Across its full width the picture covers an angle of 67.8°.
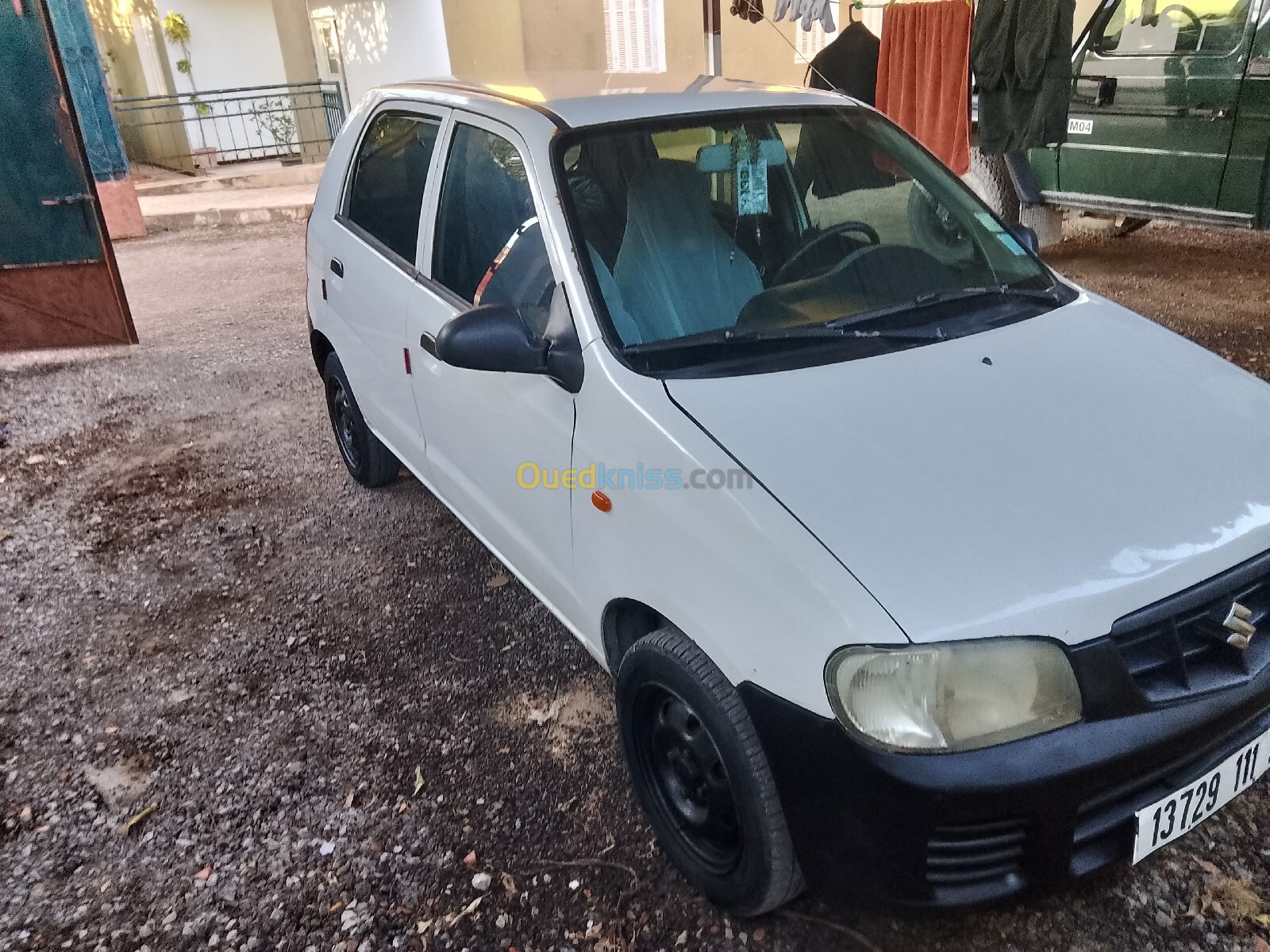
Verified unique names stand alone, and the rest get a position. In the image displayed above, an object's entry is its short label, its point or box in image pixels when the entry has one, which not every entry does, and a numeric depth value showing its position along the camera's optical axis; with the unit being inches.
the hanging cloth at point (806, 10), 207.3
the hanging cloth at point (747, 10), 206.8
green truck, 229.9
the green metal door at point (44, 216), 250.2
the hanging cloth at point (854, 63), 249.1
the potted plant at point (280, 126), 620.4
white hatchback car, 63.7
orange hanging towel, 232.1
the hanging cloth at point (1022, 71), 219.9
